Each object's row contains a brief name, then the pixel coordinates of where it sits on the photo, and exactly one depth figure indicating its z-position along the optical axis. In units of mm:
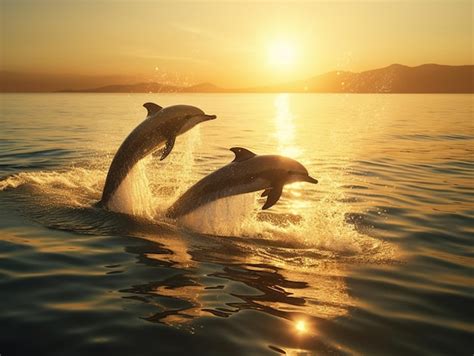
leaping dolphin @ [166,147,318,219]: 11555
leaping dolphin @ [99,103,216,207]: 11969
